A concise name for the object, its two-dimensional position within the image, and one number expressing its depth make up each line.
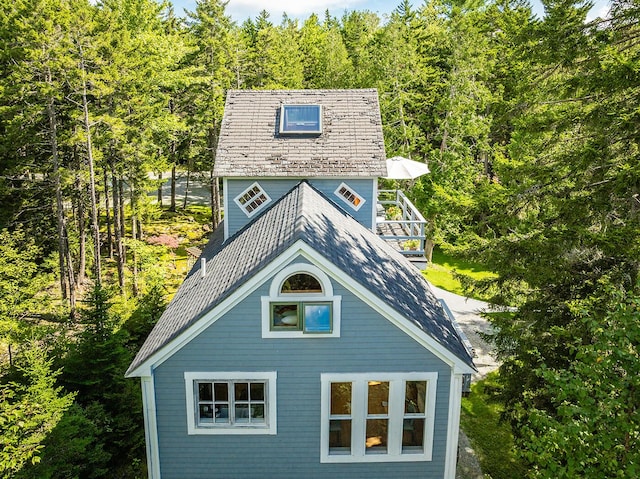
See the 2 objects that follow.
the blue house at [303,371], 10.55
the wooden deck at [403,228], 16.39
